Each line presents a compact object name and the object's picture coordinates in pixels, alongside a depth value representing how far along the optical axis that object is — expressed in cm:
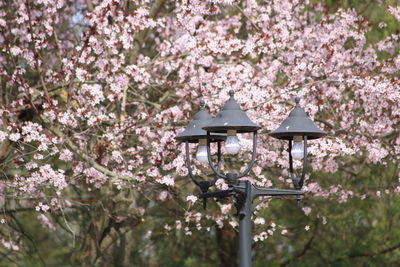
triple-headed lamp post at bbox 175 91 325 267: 1246
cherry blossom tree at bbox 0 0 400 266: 2008
